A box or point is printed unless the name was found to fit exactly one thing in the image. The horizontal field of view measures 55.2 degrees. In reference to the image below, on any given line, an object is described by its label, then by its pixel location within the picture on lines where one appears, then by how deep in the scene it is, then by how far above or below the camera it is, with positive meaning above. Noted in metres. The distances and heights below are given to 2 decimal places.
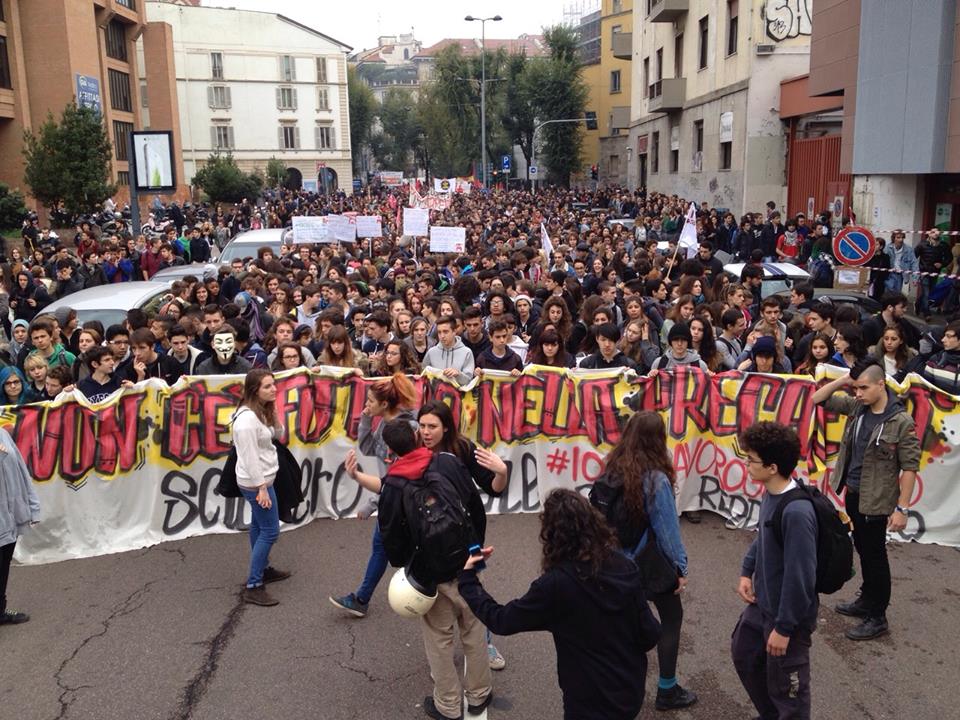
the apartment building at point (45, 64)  38.91 +5.84
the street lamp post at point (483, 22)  46.08 +8.40
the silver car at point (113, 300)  11.46 -1.34
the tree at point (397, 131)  100.81 +6.47
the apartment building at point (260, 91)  72.38 +8.17
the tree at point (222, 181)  45.84 +0.63
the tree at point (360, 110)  97.38 +8.61
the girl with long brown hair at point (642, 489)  4.39 -1.43
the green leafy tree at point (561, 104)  62.78 +5.70
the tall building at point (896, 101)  16.84 +1.56
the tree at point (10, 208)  30.50 -0.34
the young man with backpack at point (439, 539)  4.28 -1.63
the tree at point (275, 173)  61.47 +1.30
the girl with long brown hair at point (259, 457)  5.83 -1.66
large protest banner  7.04 -1.99
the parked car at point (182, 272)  16.27 -1.40
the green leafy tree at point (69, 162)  29.88 +1.11
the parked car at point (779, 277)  13.56 -1.36
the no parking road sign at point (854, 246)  13.78 -0.94
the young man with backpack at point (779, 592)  3.91 -1.74
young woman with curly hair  3.41 -1.57
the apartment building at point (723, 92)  27.52 +3.14
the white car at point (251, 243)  18.83 -1.03
